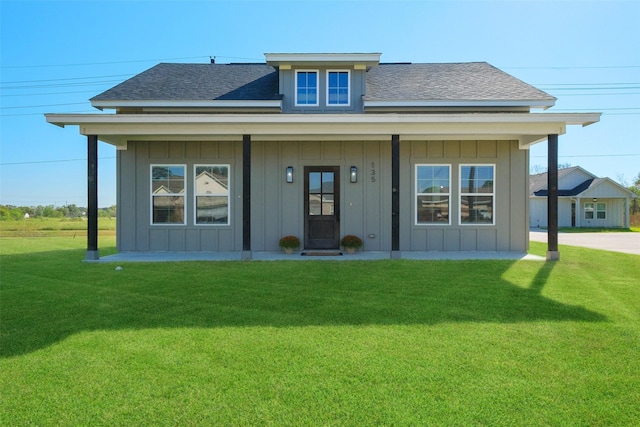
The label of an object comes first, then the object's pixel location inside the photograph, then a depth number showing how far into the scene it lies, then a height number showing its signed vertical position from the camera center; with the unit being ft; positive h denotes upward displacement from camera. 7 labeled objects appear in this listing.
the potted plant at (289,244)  31.14 -2.52
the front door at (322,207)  33.04 +0.39
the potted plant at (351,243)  31.17 -2.48
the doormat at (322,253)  30.63 -3.20
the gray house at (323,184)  32.73 +2.26
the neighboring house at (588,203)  81.61 +1.68
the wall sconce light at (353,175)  32.42 +3.00
